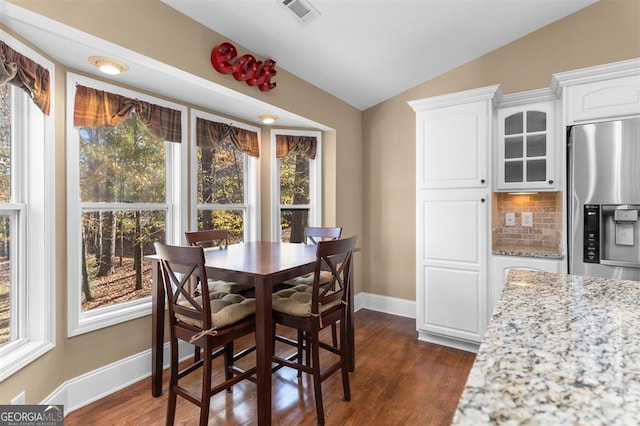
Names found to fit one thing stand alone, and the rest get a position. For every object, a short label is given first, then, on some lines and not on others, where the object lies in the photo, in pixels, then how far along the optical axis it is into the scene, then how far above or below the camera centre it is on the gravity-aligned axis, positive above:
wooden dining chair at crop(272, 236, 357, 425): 1.92 -0.58
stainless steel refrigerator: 2.21 +0.09
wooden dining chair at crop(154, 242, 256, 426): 1.73 -0.60
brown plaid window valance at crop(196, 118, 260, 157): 3.03 +0.74
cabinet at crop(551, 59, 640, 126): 2.26 +0.85
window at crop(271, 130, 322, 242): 3.66 +0.33
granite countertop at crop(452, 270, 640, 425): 0.50 -0.29
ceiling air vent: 2.20 +1.38
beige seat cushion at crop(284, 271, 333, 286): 2.51 -0.52
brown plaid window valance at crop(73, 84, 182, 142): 2.22 +0.73
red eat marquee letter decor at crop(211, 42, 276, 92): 2.30 +1.06
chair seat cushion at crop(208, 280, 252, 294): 2.37 -0.54
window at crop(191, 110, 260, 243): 3.05 +0.35
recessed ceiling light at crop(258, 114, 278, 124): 3.19 +0.91
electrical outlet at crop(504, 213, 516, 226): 3.20 -0.07
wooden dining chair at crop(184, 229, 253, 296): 2.40 -0.26
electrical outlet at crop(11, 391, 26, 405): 1.72 -0.98
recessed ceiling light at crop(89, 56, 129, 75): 2.02 +0.92
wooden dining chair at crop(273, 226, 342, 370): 2.49 -0.51
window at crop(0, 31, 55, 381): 1.84 -0.08
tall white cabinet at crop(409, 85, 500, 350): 2.84 -0.01
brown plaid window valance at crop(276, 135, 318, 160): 3.66 +0.74
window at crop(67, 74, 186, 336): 2.21 +0.01
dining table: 1.75 -0.37
